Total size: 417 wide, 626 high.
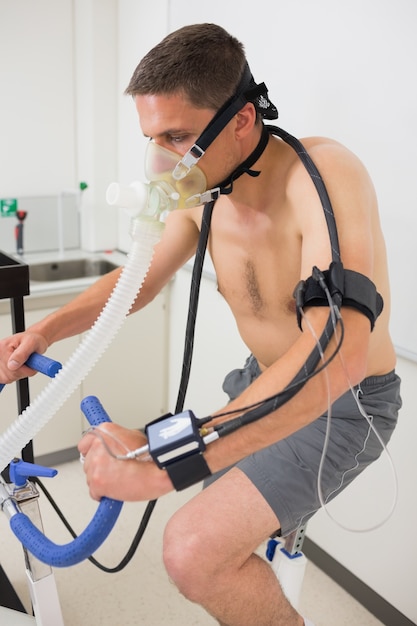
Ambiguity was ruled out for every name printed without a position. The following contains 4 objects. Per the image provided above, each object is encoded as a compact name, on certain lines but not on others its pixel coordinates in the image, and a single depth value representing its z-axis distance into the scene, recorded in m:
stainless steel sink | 2.83
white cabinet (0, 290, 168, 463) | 2.47
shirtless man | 1.00
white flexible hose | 1.00
